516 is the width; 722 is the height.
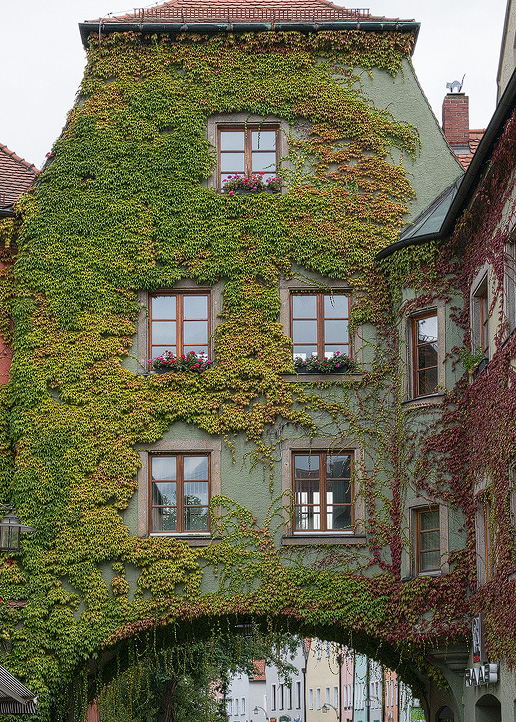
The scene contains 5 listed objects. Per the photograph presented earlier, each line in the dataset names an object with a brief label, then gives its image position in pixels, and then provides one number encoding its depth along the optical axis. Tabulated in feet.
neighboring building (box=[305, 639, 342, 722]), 244.83
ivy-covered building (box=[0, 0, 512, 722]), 74.28
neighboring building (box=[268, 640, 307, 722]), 259.80
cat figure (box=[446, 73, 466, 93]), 90.63
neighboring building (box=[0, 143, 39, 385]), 80.48
